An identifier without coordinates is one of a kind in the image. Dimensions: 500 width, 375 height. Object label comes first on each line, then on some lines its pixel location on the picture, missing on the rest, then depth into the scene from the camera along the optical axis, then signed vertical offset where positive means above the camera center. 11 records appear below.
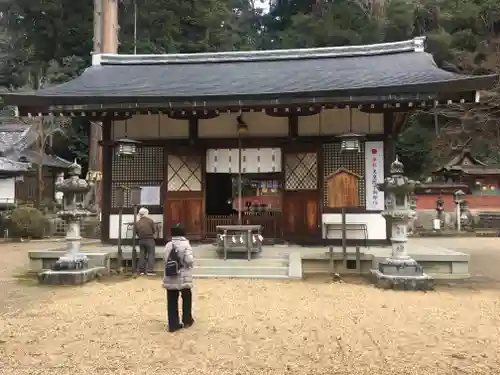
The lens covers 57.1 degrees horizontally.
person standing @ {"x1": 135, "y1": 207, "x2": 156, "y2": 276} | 9.34 -0.68
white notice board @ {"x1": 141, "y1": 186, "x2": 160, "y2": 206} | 11.52 +0.34
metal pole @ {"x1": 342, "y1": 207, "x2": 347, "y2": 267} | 9.25 -0.53
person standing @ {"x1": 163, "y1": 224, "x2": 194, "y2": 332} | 5.36 -0.74
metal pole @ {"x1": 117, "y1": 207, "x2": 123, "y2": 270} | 9.75 -1.00
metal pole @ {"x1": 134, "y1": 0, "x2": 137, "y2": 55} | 30.09 +11.78
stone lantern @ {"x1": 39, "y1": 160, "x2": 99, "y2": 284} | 8.57 -0.58
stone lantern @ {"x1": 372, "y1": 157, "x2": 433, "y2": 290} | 8.02 -0.62
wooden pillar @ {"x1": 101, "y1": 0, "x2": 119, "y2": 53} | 20.34 +8.13
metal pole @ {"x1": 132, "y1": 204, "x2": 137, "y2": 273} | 9.68 -1.07
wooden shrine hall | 10.18 +1.73
